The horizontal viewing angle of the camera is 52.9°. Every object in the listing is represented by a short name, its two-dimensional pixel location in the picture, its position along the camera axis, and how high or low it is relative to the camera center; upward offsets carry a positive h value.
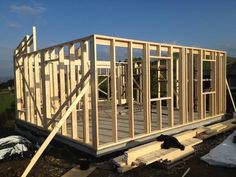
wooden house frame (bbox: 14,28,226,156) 5.01 -0.27
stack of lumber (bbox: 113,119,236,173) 4.41 -1.47
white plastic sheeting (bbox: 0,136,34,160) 5.26 -1.48
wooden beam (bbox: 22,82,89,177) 3.98 -0.85
